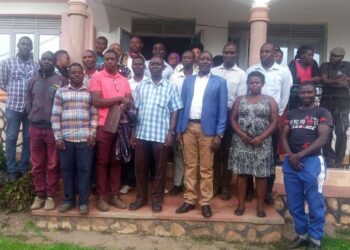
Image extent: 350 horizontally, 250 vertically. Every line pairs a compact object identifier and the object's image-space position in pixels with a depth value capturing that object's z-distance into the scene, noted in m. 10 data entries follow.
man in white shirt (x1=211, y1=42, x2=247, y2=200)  5.41
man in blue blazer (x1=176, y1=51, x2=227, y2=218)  5.10
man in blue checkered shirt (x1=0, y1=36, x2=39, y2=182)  5.74
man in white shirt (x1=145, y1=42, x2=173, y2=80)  6.08
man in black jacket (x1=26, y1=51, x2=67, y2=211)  5.19
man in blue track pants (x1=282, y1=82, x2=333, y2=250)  4.68
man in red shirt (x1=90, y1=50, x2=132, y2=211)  5.14
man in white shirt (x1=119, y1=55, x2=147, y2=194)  5.43
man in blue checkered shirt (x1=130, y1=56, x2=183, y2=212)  5.14
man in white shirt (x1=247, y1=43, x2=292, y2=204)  5.31
